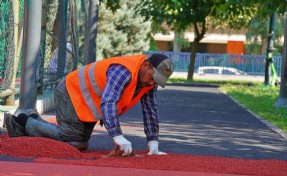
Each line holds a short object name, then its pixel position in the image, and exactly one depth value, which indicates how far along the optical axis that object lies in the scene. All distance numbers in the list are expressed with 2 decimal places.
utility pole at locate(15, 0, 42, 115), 11.23
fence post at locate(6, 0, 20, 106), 12.98
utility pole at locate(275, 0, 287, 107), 20.81
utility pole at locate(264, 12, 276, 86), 37.16
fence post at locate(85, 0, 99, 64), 17.12
